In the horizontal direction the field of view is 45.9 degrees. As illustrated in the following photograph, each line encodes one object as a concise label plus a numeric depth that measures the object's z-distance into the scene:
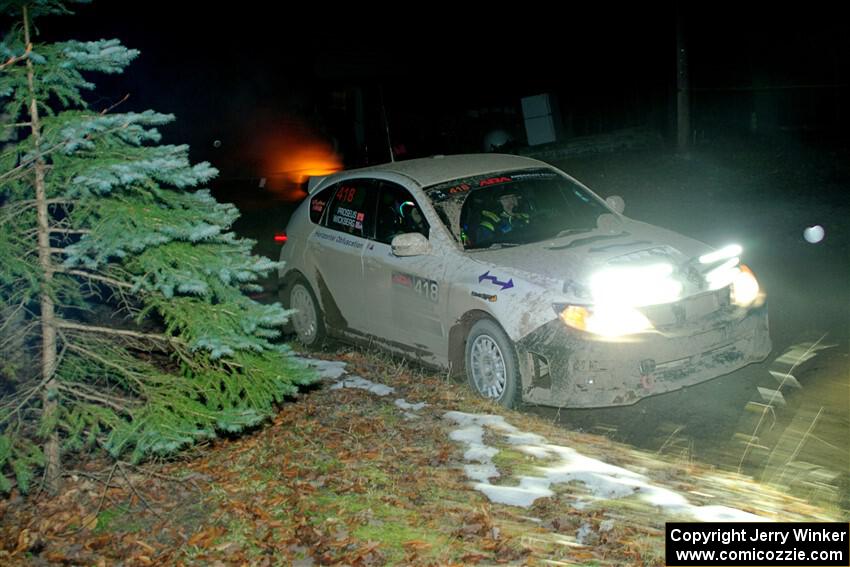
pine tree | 5.12
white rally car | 6.82
